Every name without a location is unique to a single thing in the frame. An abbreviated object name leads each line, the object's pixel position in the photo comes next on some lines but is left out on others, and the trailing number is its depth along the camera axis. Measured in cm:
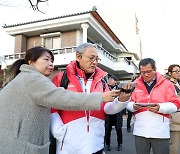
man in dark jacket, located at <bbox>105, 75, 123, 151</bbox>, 569
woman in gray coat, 161
